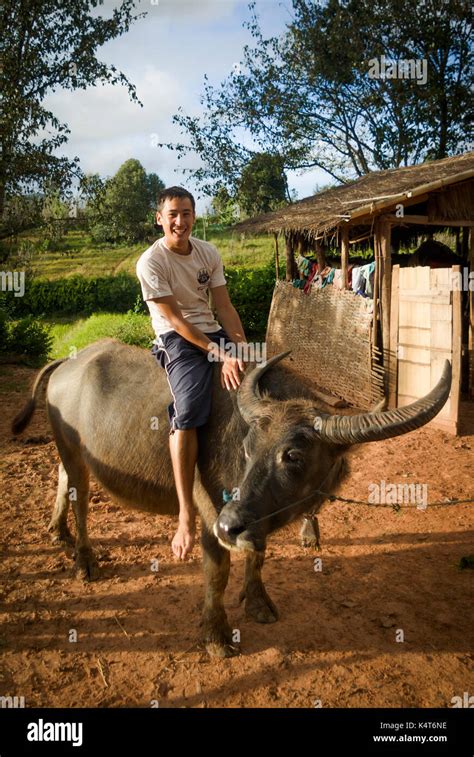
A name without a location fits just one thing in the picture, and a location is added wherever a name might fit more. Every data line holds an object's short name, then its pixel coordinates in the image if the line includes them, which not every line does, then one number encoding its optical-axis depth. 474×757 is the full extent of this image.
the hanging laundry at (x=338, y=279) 10.35
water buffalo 2.83
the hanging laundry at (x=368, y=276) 9.55
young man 3.41
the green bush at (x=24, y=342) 13.55
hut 8.02
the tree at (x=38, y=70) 10.45
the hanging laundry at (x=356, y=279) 9.81
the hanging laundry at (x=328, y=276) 11.10
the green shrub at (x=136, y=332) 15.77
